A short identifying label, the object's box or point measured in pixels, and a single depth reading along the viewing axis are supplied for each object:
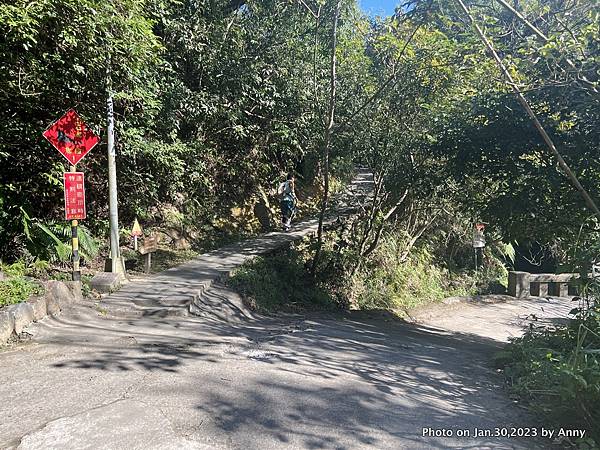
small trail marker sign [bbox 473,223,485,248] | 15.40
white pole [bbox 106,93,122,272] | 7.91
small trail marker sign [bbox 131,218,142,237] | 8.99
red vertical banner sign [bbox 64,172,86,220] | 6.95
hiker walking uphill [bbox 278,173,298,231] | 13.53
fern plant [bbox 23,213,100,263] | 7.95
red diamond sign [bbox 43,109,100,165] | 6.92
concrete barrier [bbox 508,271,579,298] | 16.61
